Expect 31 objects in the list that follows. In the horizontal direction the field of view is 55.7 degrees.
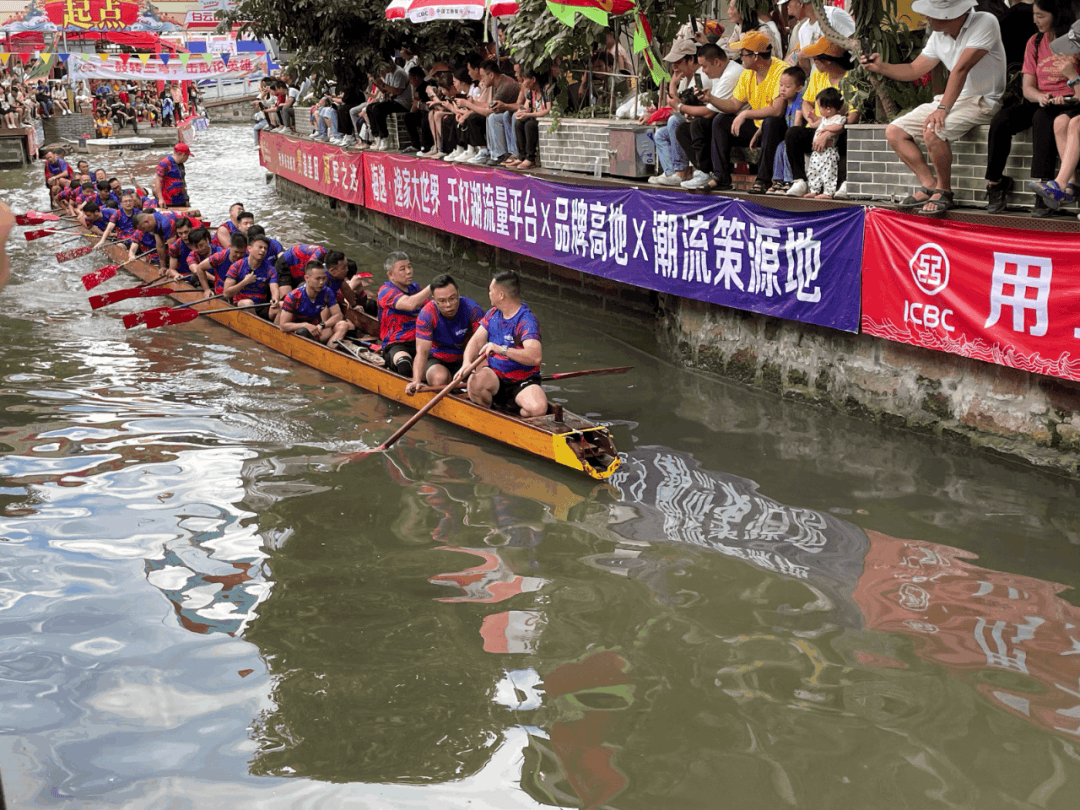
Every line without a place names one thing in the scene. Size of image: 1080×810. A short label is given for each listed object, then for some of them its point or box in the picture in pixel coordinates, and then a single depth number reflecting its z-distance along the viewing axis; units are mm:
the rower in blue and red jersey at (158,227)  16656
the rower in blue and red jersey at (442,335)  9500
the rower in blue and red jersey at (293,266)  12789
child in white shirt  9273
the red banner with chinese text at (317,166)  21344
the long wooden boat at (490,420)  8195
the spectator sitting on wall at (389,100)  19938
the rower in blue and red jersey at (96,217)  19750
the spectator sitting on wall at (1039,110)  7332
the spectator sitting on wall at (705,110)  10820
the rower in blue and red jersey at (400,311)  10344
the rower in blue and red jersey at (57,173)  24797
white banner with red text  37875
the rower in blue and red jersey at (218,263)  13281
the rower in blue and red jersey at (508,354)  8711
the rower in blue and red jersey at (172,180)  20844
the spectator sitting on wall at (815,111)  9430
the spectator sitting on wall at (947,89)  7625
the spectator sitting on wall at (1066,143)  7135
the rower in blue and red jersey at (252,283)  13094
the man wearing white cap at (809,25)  9641
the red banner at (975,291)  7227
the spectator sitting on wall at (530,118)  14515
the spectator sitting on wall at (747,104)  10477
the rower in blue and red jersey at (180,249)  15484
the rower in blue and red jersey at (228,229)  14789
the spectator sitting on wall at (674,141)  11242
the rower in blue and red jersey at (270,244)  13055
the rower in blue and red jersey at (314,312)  11680
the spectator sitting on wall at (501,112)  15109
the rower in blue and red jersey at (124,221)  18906
